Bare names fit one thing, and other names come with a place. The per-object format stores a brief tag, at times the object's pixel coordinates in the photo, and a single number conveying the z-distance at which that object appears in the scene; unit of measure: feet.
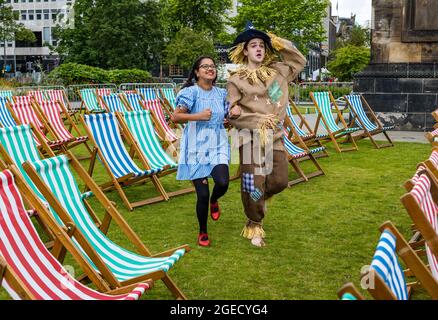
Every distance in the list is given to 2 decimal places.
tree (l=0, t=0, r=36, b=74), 163.02
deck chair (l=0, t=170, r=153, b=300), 9.80
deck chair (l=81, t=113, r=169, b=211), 21.88
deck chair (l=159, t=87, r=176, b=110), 46.51
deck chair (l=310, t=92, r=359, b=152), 35.44
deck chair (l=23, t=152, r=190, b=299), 11.40
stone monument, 44.21
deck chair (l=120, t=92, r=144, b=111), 40.66
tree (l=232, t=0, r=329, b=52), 145.18
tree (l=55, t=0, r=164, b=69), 154.92
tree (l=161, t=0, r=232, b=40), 167.02
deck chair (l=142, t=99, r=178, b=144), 29.32
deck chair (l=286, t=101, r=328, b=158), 31.82
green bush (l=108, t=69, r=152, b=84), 92.21
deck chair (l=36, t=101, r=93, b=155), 30.58
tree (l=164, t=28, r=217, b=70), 143.83
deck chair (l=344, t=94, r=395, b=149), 37.76
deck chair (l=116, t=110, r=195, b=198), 23.59
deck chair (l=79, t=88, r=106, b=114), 50.42
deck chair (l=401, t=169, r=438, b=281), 8.75
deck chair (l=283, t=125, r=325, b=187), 25.69
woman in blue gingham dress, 16.55
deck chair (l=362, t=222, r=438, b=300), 6.66
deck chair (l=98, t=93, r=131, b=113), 38.70
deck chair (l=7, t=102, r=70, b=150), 32.04
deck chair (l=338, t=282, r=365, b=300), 6.29
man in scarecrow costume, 16.65
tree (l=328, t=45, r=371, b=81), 105.91
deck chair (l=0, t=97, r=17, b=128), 33.55
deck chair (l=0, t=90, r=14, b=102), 50.65
